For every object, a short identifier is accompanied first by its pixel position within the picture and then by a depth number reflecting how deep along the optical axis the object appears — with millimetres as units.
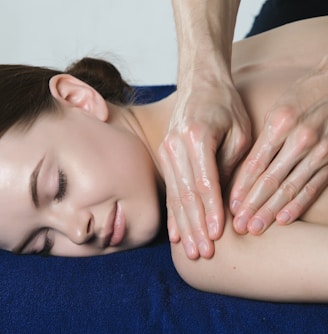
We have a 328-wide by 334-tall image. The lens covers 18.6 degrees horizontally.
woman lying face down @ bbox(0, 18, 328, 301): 924
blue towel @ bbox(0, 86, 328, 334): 913
